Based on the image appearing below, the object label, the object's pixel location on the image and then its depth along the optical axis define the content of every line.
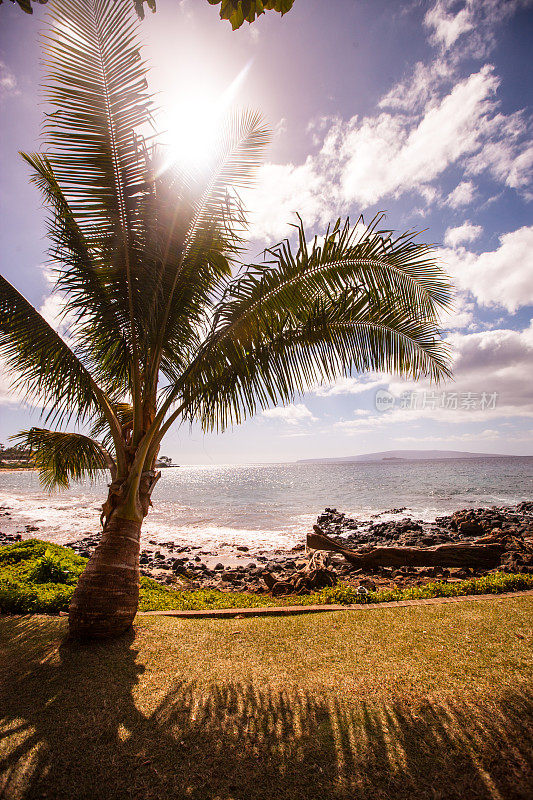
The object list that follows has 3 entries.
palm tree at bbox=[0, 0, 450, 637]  4.50
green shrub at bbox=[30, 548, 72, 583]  6.75
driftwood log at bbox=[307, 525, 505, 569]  9.04
